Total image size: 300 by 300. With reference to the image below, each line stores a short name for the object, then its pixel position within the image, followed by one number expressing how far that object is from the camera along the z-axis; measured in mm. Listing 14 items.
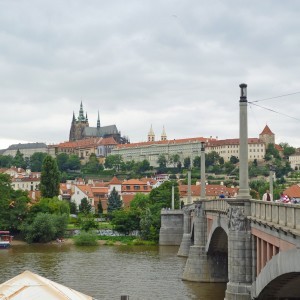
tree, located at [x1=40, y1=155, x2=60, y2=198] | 106688
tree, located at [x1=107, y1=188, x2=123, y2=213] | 127888
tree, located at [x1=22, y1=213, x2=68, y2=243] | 82312
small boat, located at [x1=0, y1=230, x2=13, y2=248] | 76531
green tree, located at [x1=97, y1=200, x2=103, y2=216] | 123581
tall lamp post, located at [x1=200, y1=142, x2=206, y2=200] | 47994
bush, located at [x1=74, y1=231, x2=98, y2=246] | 80625
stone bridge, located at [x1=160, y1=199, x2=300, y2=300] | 18938
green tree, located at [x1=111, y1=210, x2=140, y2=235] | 89938
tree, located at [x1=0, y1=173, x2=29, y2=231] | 85875
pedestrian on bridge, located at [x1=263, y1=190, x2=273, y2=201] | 26775
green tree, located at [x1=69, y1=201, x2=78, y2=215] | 122231
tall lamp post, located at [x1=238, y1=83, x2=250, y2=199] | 26766
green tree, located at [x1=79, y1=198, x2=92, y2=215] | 121375
